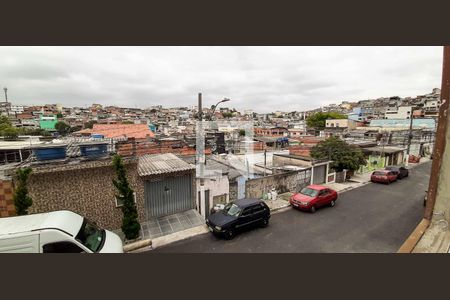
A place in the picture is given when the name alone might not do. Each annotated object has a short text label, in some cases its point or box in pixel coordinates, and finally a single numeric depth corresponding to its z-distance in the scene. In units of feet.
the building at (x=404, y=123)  151.17
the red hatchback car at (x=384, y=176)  60.75
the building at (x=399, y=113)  208.24
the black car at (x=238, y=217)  30.73
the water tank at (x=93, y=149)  31.01
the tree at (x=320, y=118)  248.63
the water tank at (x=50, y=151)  28.19
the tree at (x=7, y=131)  96.92
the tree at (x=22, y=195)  23.50
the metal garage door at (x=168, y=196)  35.40
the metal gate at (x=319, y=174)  57.82
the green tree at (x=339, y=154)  60.95
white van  17.38
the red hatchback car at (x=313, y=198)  40.70
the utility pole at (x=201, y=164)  36.17
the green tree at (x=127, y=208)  27.78
